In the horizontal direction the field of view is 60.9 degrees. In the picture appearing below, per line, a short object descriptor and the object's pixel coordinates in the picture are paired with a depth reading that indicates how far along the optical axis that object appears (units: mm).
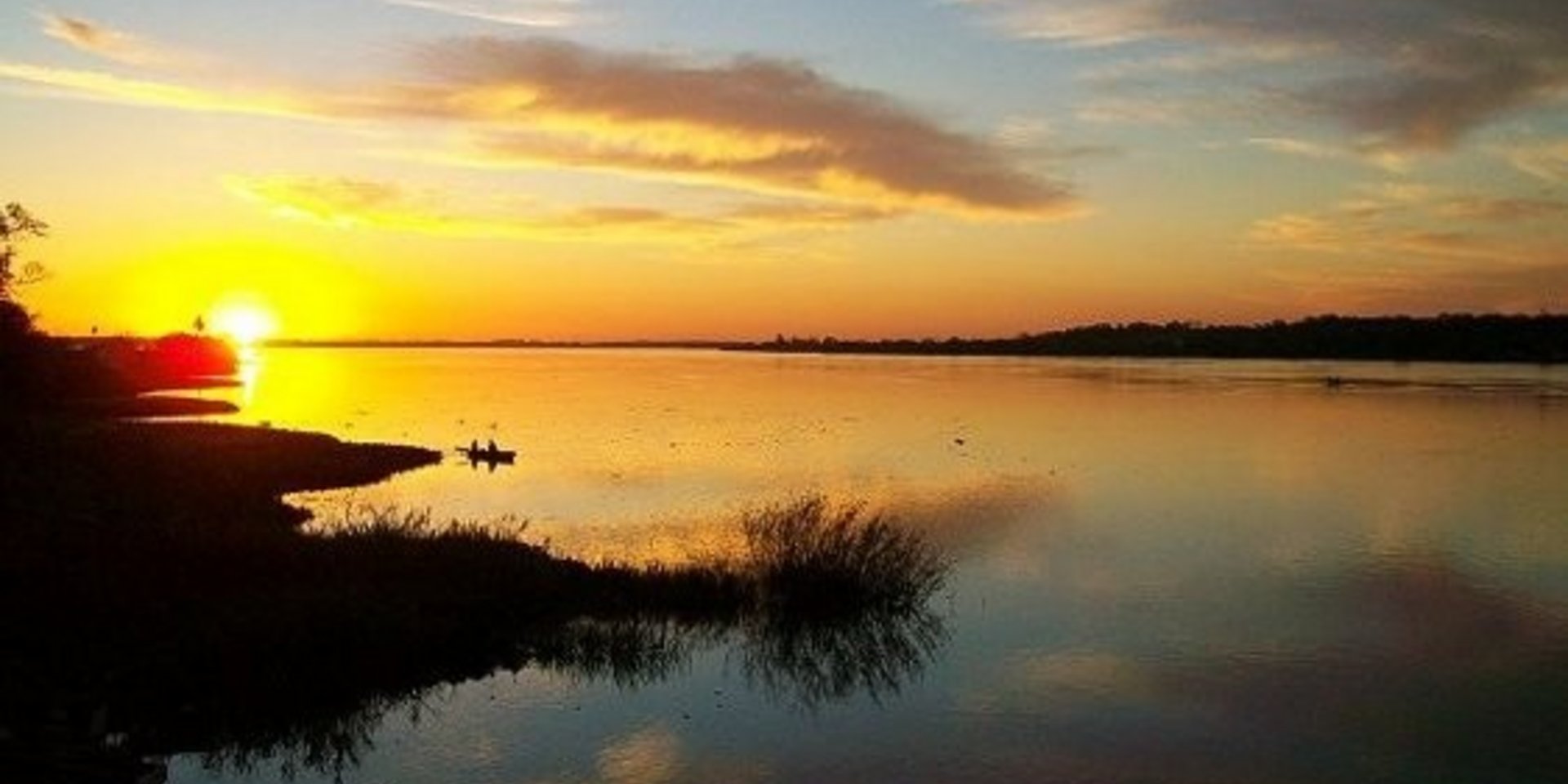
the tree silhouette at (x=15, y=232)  64250
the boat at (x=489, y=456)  70250
